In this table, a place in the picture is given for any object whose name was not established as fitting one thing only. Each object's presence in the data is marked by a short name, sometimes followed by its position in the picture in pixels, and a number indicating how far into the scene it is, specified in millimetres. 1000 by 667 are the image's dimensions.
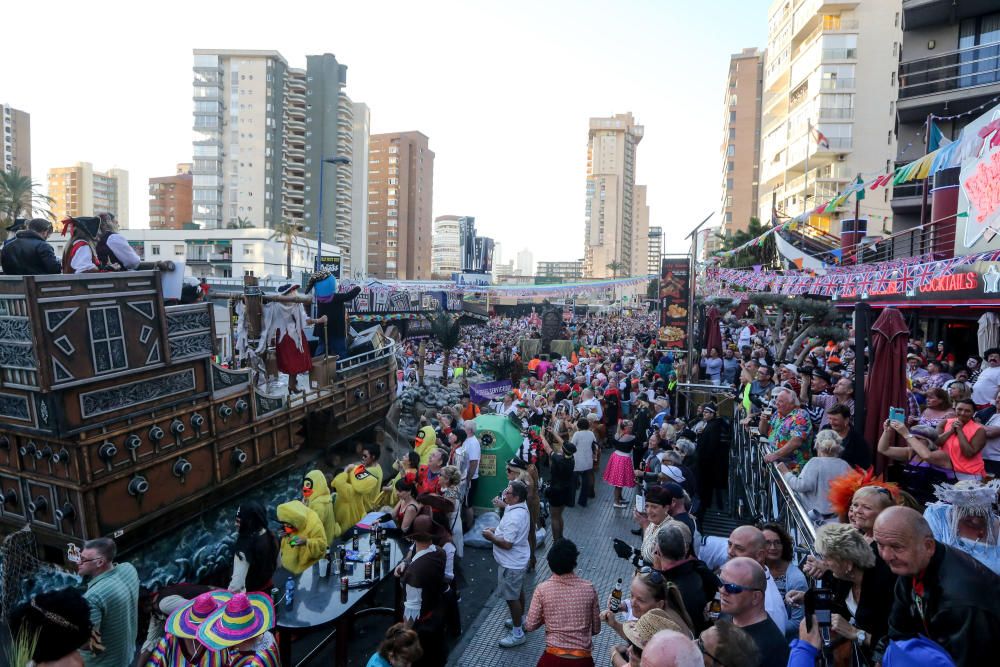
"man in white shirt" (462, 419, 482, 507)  9289
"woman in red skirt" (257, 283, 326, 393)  11977
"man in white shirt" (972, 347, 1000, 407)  9031
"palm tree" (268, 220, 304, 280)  54438
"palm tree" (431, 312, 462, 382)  27750
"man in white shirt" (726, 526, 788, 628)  3861
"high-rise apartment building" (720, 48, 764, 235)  75875
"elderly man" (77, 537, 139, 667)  4902
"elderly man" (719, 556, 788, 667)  3340
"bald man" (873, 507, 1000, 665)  2643
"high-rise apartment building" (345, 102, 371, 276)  93188
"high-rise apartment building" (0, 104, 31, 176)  99750
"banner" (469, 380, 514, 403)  15453
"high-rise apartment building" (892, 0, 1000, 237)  20297
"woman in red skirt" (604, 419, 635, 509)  10078
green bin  9969
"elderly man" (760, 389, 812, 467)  6586
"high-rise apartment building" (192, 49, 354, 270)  70625
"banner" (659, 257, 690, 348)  19062
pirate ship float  7480
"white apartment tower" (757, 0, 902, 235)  40844
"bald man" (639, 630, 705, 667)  2730
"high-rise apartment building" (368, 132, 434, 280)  117625
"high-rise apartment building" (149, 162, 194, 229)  90000
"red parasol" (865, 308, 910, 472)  6254
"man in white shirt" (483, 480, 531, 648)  6273
